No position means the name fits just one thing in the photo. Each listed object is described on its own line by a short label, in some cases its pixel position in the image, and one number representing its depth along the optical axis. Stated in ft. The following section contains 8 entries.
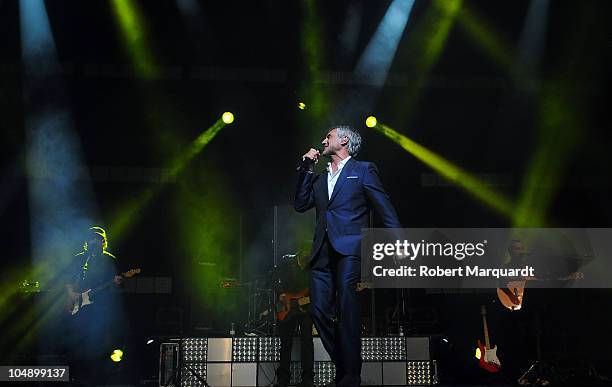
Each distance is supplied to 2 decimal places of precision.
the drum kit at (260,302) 23.73
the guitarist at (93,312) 22.31
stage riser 17.21
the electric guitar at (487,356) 20.99
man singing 11.30
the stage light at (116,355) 22.94
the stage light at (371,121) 30.42
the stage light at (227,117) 30.30
